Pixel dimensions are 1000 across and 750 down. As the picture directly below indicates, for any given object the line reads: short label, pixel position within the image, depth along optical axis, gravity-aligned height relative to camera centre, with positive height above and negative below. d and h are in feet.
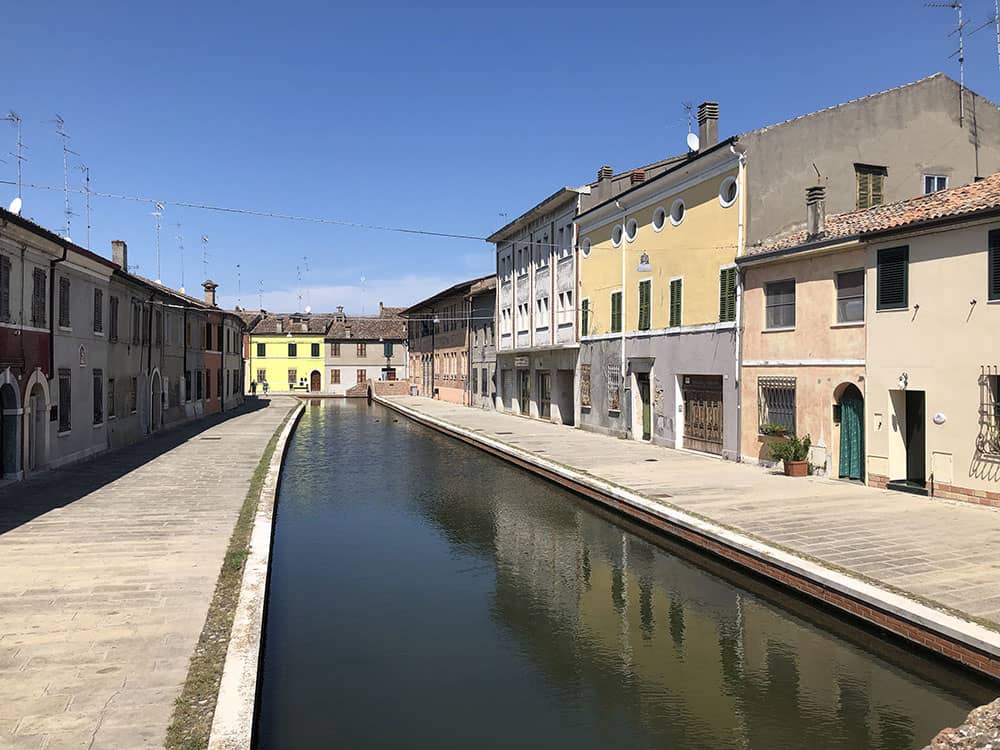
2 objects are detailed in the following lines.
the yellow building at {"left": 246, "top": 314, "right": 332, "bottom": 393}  234.17 +5.82
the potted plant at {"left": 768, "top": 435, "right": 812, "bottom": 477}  55.83 -6.10
